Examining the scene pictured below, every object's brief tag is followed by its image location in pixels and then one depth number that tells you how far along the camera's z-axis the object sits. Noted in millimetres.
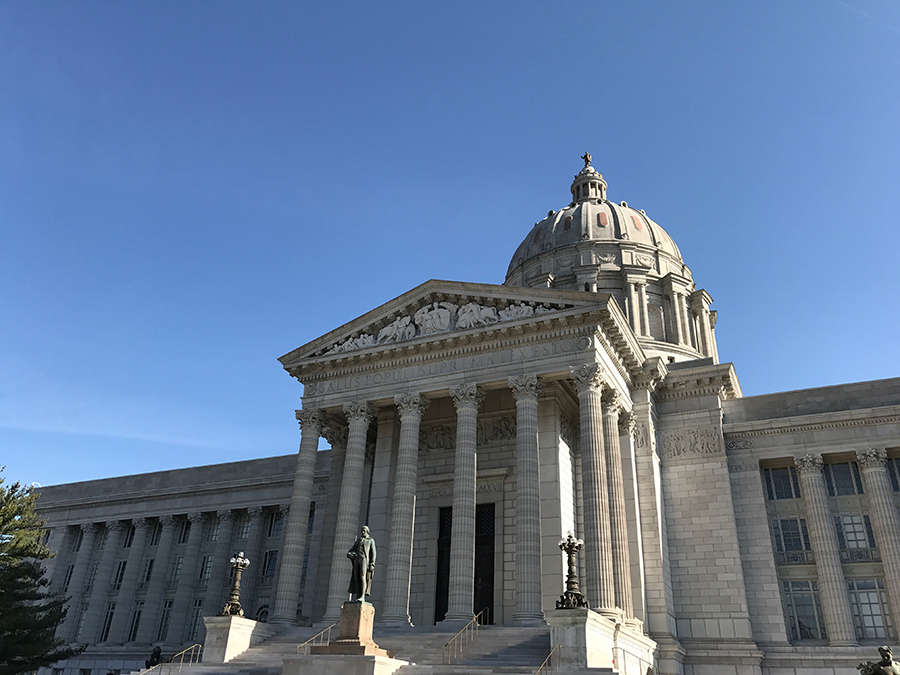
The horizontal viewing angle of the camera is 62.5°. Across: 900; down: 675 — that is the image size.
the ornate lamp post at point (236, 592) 28391
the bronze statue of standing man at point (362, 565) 23156
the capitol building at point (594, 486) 29953
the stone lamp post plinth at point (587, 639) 22531
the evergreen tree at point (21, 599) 32188
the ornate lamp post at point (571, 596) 23344
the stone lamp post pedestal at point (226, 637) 27266
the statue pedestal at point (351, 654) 21438
